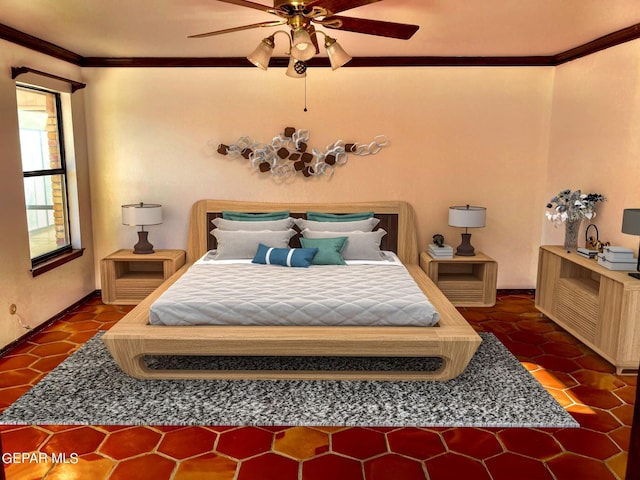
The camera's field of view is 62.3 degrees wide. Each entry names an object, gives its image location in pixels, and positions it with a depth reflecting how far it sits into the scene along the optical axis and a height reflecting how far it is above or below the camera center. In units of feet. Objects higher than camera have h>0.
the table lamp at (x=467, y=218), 16.43 -1.42
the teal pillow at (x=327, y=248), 15.34 -2.27
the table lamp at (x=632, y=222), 11.62 -1.08
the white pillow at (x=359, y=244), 15.98 -2.19
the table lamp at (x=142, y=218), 16.49 -1.52
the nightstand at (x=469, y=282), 16.63 -3.48
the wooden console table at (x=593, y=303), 11.65 -3.21
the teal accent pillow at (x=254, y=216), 17.17 -1.48
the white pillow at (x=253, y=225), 16.65 -1.72
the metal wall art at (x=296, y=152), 17.37 +0.61
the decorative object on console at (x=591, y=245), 13.87 -1.98
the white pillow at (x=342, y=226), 16.60 -1.72
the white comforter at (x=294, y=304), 11.53 -2.90
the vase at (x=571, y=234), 14.69 -1.68
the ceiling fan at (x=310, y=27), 8.45 +2.57
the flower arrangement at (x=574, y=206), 14.38 -0.90
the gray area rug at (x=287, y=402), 9.84 -4.55
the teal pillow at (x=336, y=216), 17.17 -1.48
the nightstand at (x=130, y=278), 16.65 -3.46
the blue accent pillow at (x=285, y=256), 14.94 -2.44
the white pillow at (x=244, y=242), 15.94 -2.16
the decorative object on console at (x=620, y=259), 12.45 -2.01
